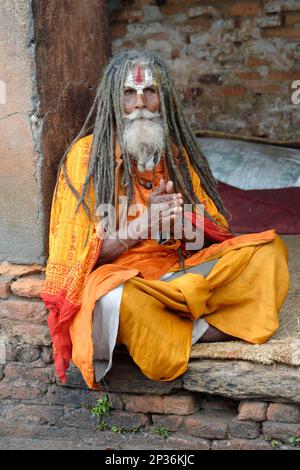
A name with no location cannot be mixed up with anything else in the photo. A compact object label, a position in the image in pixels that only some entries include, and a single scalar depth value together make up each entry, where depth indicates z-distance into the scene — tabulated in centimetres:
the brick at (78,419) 376
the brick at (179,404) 364
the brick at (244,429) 357
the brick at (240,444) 353
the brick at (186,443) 359
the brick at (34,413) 387
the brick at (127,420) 371
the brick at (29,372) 391
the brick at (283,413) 351
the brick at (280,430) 350
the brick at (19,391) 393
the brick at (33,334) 390
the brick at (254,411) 355
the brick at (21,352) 395
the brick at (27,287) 388
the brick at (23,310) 390
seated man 342
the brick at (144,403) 367
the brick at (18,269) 390
